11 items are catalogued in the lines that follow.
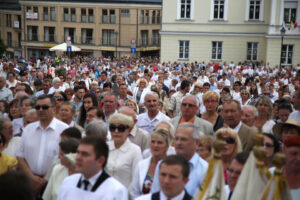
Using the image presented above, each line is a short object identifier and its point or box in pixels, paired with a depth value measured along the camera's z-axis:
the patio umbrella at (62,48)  29.73
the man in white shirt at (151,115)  7.10
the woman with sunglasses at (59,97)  8.61
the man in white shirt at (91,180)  3.62
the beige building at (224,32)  34.34
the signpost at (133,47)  28.91
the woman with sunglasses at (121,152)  4.76
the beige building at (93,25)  51.53
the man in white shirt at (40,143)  5.38
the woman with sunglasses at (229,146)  4.70
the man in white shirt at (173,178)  3.42
